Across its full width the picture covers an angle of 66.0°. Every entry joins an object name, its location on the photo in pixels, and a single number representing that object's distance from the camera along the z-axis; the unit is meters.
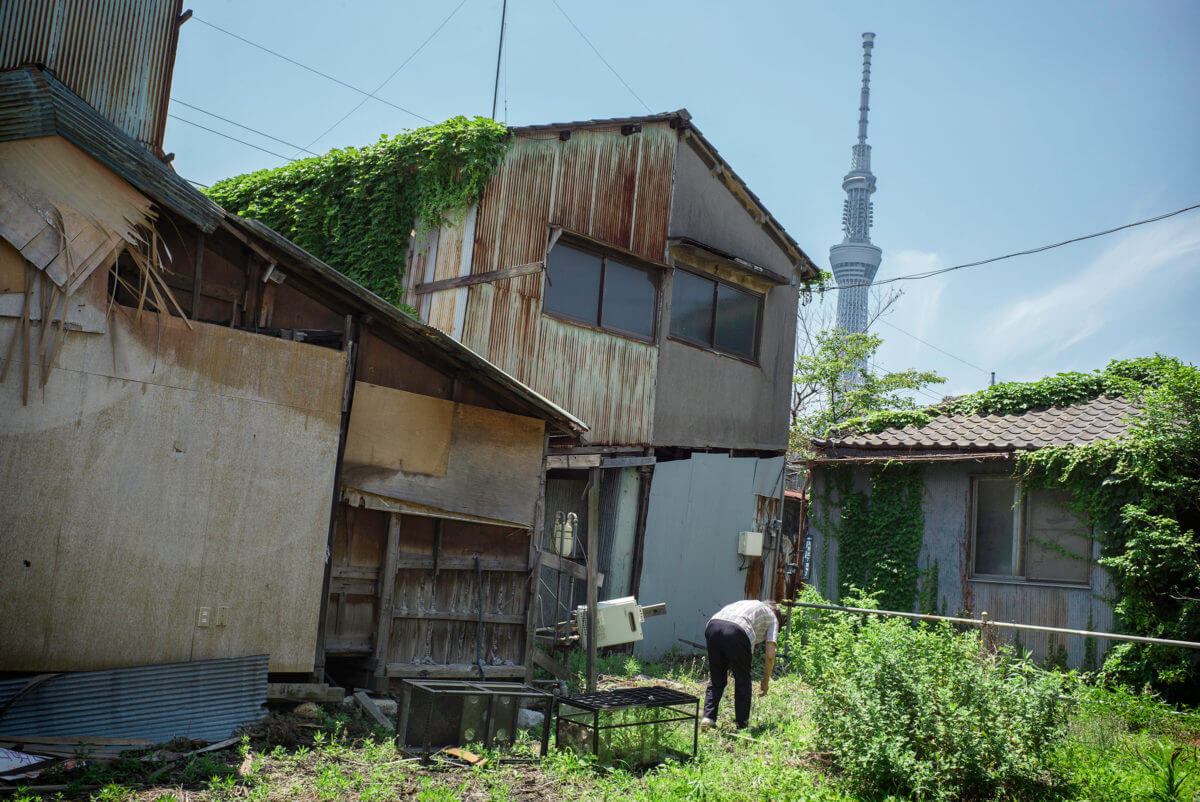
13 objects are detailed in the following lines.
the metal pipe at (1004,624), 7.79
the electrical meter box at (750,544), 14.71
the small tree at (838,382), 30.67
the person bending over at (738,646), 8.66
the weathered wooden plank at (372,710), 7.84
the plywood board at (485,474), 9.03
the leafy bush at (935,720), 6.77
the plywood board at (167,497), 6.70
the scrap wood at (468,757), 6.95
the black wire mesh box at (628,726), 7.33
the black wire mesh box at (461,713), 7.23
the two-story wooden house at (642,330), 12.38
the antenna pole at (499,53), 14.84
